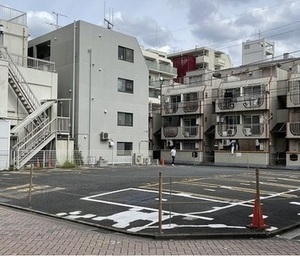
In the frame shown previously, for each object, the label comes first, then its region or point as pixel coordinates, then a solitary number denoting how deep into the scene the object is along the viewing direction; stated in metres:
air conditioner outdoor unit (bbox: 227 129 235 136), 31.02
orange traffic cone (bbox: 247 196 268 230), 6.03
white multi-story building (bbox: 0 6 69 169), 17.84
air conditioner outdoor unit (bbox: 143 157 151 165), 25.96
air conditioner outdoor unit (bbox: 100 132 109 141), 23.50
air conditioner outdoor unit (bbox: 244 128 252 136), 30.04
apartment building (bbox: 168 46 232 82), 49.16
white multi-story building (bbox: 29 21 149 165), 22.56
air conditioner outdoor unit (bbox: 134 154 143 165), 25.52
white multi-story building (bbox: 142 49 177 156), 37.45
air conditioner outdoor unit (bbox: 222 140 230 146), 31.36
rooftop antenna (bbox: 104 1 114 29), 26.23
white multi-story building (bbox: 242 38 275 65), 42.89
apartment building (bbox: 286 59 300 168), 27.65
